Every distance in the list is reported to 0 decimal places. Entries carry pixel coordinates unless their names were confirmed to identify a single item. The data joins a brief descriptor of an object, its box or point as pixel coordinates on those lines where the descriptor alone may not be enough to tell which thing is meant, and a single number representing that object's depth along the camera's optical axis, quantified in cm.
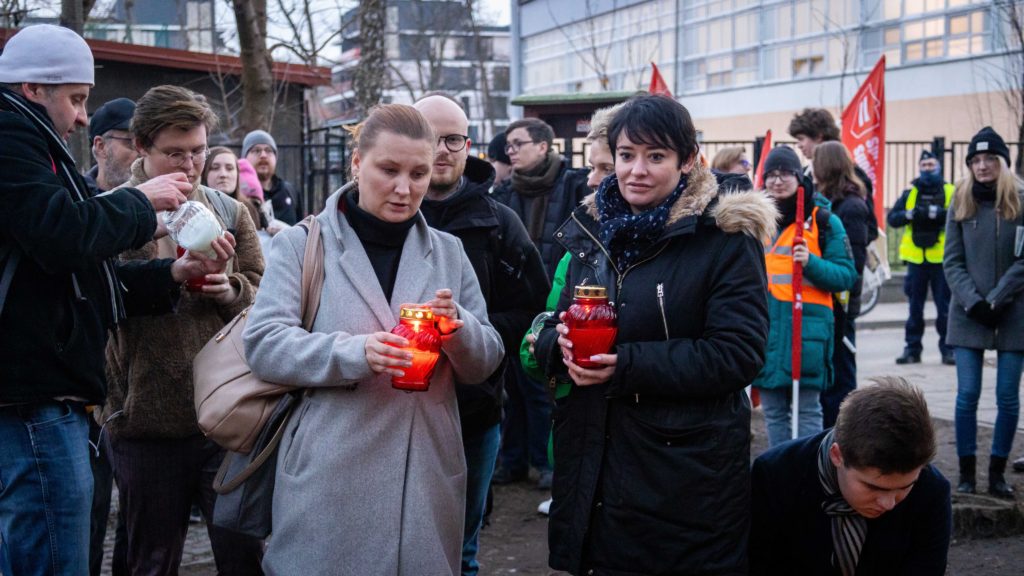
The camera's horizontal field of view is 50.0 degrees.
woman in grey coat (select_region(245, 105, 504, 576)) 297
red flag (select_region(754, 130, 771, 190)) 789
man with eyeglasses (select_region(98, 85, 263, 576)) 385
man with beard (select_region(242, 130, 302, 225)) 858
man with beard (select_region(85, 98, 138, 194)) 450
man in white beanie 313
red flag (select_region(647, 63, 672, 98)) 1104
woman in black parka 325
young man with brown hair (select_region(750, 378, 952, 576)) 314
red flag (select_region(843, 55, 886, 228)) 1230
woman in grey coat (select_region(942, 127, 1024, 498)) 644
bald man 405
